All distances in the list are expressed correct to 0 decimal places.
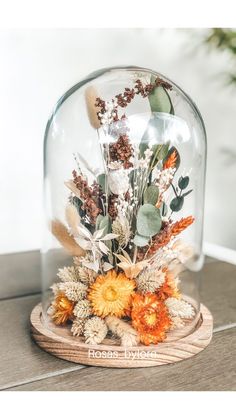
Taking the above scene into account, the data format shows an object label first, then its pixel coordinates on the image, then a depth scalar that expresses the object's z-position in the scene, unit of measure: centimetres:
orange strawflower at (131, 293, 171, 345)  61
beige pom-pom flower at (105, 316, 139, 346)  60
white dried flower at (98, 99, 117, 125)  65
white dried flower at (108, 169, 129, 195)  64
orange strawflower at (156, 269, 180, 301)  66
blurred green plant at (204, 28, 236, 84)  149
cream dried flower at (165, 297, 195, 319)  66
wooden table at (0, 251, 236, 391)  55
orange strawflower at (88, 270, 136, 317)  62
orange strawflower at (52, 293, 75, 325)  65
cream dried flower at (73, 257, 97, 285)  64
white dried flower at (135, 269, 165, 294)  63
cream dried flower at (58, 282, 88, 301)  64
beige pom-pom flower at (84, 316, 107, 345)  61
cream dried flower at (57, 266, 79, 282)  67
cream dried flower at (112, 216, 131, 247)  63
